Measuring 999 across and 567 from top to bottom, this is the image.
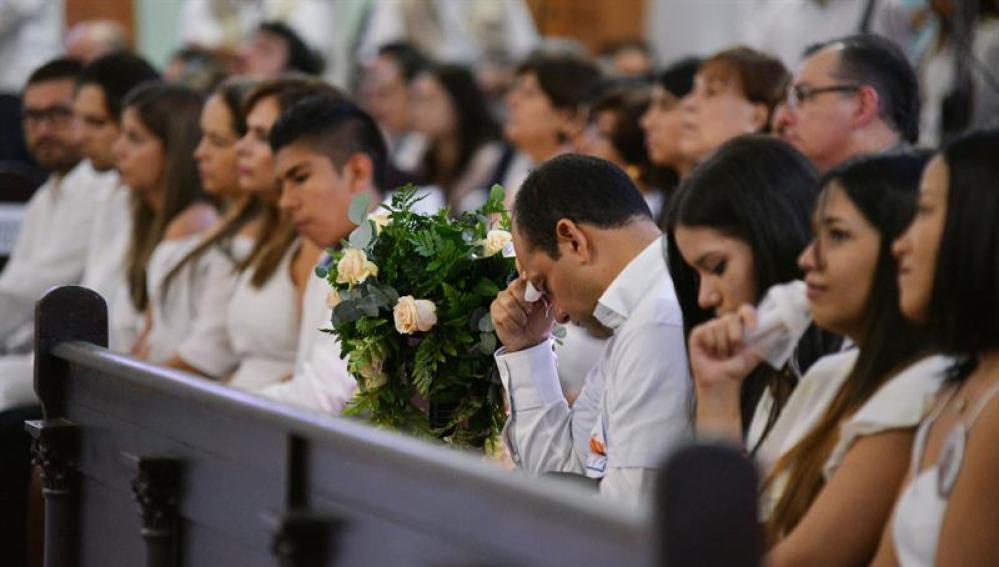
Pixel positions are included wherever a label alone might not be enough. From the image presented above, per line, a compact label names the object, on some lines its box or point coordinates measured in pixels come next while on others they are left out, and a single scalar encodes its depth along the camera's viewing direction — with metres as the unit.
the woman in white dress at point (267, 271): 9.11
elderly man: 8.12
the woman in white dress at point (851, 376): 4.97
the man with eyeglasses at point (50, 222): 11.73
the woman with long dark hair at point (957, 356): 4.62
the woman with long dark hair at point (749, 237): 5.77
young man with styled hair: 8.50
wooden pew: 3.58
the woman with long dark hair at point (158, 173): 10.74
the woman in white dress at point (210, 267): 9.80
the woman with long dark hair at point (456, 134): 14.86
